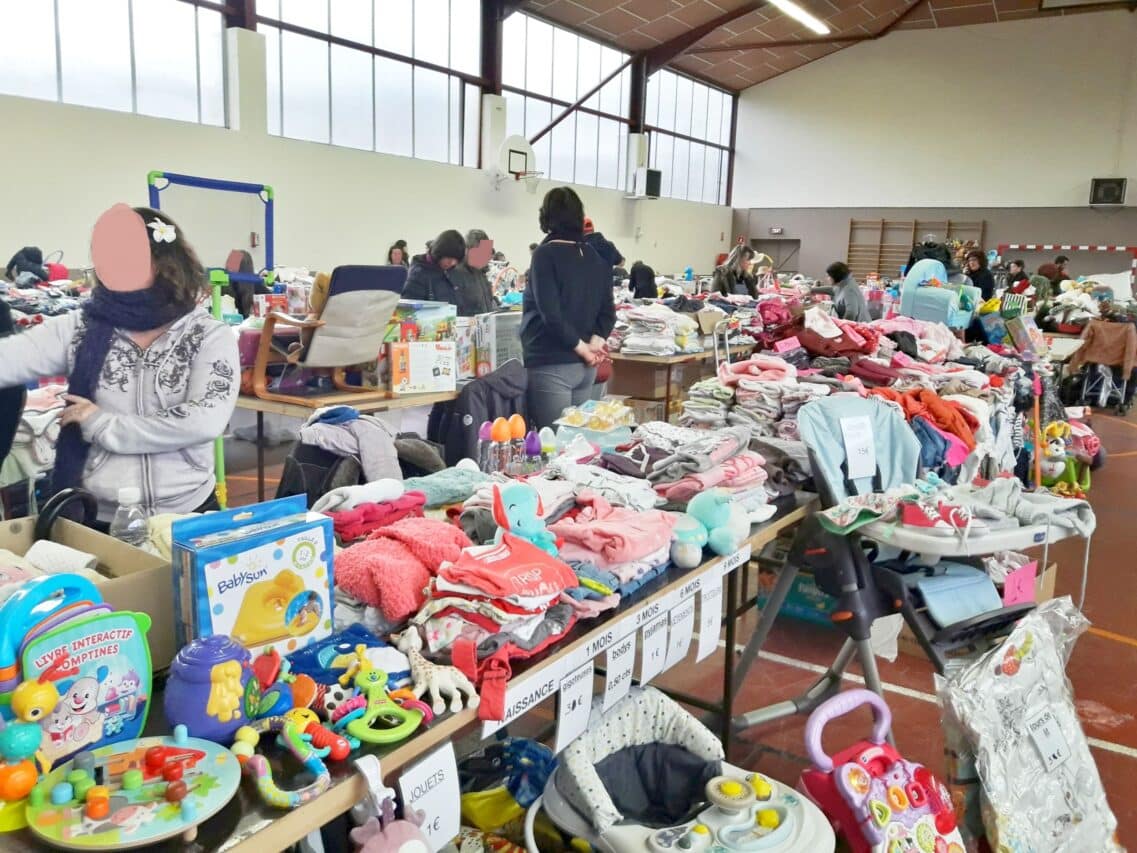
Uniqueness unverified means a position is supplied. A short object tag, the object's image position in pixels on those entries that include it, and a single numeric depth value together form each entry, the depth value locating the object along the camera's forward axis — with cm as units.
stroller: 863
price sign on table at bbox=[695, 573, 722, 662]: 190
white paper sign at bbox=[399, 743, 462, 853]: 119
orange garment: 334
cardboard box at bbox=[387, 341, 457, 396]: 388
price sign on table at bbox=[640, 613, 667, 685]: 173
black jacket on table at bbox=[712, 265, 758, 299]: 853
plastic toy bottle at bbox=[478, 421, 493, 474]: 248
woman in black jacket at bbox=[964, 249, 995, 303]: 771
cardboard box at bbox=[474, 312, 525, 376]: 450
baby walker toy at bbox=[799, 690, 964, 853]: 161
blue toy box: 117
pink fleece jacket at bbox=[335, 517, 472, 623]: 141
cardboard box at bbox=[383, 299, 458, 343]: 402
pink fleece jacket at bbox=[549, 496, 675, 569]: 172
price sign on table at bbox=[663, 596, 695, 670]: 181
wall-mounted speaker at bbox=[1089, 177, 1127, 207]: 1664
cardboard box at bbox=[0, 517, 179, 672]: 118
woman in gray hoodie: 192
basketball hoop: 1418
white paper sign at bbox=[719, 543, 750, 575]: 196
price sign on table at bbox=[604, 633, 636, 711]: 167
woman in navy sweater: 375
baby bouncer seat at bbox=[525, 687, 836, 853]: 152
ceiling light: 1430
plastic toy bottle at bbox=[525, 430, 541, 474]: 248
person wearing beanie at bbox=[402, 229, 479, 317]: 510
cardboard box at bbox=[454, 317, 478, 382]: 438
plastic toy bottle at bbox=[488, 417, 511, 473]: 241
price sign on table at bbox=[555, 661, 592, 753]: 150
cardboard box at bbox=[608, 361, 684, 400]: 599
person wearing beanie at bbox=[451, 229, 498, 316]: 522
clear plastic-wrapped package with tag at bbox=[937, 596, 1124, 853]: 178
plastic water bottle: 154
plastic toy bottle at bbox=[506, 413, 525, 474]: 242
